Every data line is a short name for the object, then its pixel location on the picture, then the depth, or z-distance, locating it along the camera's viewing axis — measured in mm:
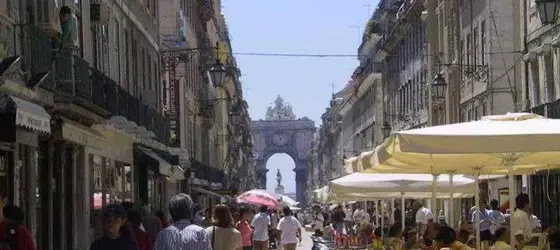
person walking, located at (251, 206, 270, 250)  28828
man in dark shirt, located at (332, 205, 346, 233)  47850
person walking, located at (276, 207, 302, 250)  30312
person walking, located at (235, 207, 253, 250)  23656
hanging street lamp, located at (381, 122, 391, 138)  62528
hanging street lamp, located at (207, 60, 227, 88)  32312
